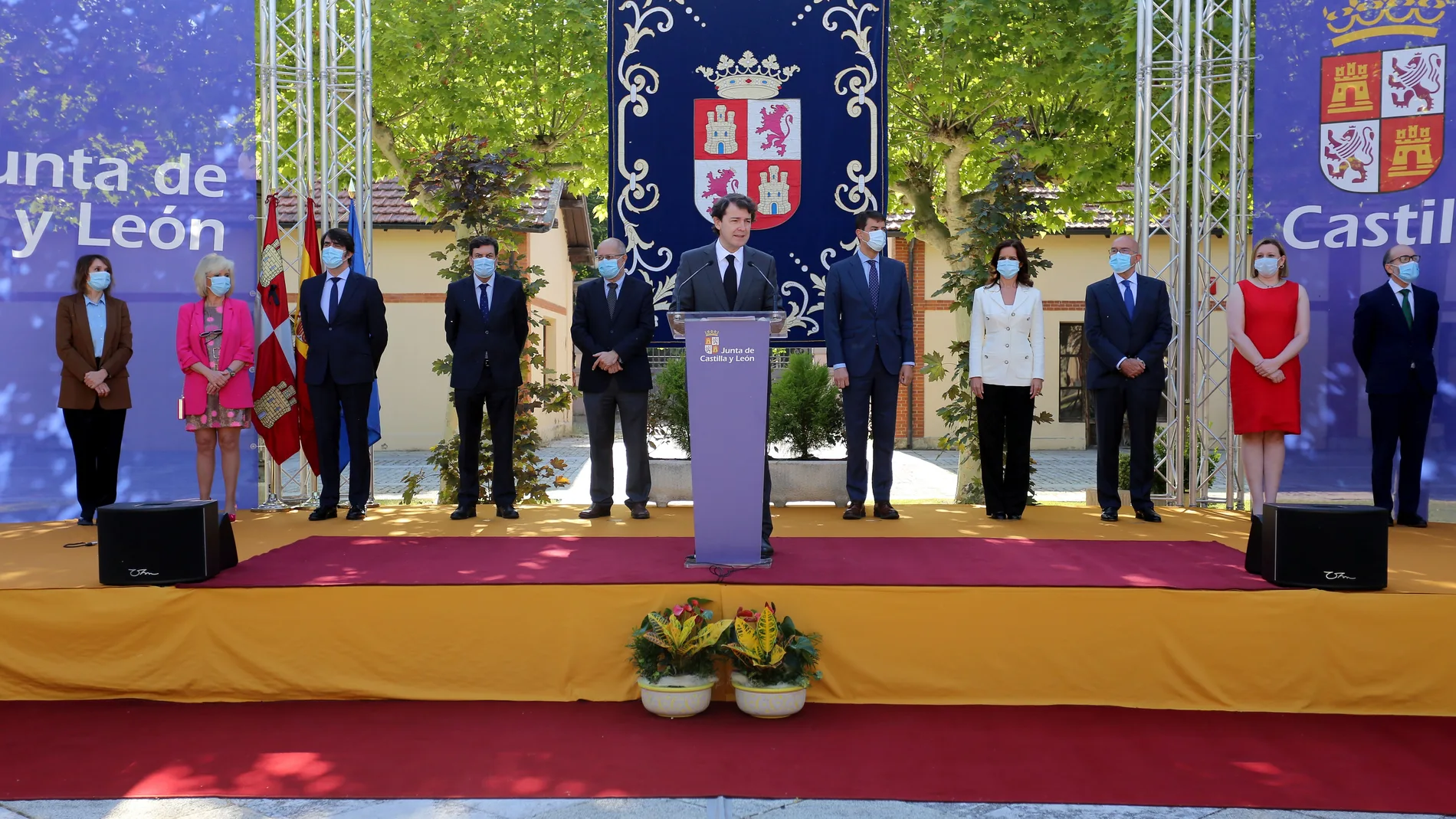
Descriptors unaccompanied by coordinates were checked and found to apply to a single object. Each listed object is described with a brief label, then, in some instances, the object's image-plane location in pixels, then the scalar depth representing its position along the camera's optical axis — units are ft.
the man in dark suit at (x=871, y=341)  19.58
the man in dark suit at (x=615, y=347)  19.86
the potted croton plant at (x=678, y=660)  12.52
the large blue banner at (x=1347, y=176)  20.30
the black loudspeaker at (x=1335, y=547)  13.00
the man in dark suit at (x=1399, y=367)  19.12
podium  13.84
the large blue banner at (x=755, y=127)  23.15
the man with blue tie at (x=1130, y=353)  19.77
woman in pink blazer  19.45
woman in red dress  18.89
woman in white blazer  19.70
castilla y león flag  20.71
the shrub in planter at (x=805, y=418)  23.27
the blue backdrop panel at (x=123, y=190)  20.59
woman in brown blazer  19.17
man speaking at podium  16.03
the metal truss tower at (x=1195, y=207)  22.06
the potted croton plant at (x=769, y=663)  12.39
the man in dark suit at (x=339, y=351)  19.86
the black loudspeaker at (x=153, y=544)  13.65
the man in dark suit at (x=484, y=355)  19.85
